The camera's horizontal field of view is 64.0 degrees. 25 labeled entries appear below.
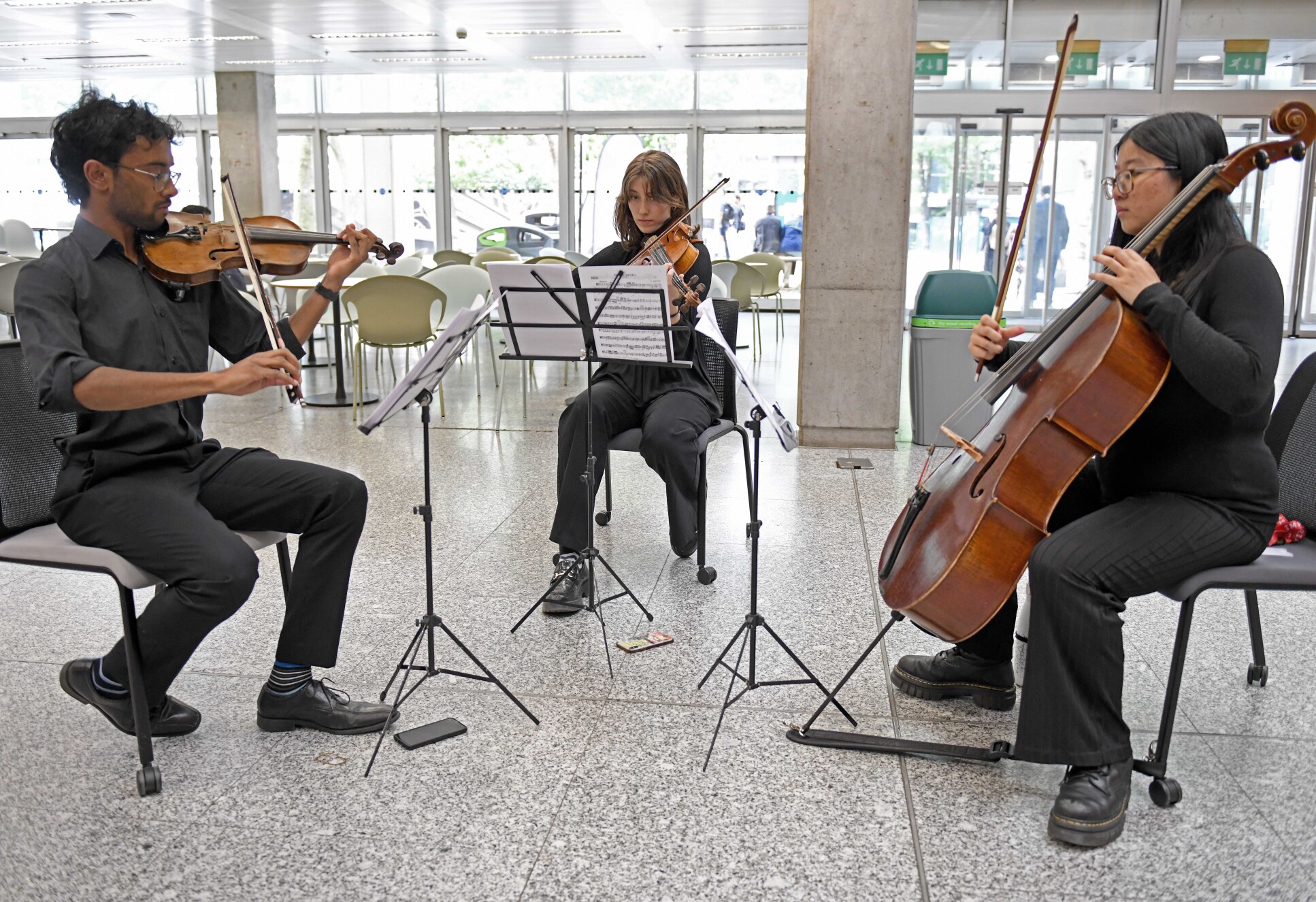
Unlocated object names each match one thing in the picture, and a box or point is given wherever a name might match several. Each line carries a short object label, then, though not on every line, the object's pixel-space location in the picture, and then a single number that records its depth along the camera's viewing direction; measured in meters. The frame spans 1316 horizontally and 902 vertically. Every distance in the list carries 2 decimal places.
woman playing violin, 3.05
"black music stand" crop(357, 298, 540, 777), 2.13
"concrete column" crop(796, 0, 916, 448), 4.75
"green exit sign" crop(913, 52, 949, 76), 8.64
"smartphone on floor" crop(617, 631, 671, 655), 2.75
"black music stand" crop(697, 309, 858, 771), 2.21
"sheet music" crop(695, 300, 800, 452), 2.17
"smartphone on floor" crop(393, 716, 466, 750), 2.23
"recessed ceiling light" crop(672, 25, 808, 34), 9.91
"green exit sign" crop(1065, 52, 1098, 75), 8.98
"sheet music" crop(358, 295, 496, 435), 2.13
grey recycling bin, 5.11
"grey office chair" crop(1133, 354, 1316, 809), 1.93
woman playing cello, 1.87
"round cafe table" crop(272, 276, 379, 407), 6.27
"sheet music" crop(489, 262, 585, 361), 2.67
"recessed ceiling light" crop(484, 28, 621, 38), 10.11
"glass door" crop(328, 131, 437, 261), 13.58
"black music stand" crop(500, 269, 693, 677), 2.67
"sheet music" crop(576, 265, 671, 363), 2.57
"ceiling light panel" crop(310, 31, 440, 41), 10.43
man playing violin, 1.98
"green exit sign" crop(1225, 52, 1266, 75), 9.09
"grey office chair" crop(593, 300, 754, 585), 3.19
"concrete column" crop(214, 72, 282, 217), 12.43
